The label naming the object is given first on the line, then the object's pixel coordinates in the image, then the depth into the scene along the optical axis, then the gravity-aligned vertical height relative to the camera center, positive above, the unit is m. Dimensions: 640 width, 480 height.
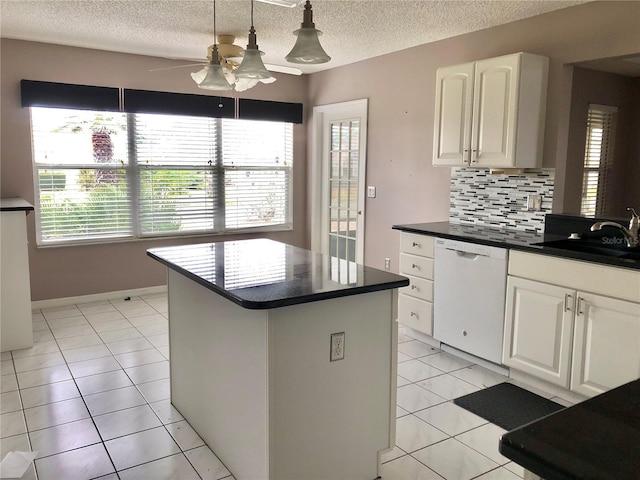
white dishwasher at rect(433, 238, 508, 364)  3.32 -0.83
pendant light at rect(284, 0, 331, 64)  2.23 +0.56
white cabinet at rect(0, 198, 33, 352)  3.68 -0.82
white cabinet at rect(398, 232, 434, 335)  3.85 -0.82
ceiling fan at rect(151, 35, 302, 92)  3.21 +0.78
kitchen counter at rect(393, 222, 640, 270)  2.73 -0.42
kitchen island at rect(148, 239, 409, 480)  2.00 -0.81
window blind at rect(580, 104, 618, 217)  4.11 +0.16
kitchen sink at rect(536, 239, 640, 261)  2.98 -0.44
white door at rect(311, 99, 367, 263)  5.42 -0.07
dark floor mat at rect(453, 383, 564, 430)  2.85 -1.34
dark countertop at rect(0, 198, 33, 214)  3.63 -0.27
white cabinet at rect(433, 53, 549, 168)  3.44 +0.45
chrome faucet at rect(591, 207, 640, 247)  2.97 -0.30
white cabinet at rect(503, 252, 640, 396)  2.65 -0.82
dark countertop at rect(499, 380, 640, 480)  0.84 -0.47
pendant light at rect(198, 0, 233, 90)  2.89 +0.54
